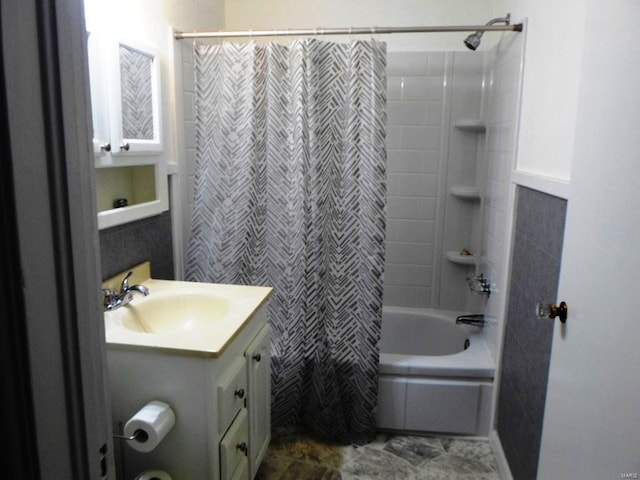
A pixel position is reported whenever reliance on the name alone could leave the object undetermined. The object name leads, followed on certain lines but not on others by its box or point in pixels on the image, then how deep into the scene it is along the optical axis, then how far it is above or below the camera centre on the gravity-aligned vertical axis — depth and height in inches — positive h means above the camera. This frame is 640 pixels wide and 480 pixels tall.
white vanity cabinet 53.2 -27.7
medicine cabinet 62.4 +3.5
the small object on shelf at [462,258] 108.8 -21.9
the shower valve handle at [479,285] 94.4 -25.3
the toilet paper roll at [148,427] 49.8 -28.0
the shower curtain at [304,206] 81.2 -8.4
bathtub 86.8 -41.9
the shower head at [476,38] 84.3 +21.5
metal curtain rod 77.7 +20.8
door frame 17.3 -3.2
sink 68.3 -22.5
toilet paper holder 50.3 -29.2
